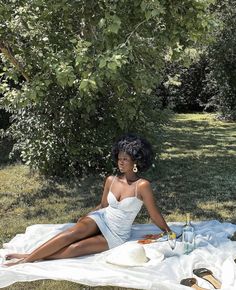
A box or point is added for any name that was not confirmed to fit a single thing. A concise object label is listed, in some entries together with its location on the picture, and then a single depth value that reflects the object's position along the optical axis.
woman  4.64
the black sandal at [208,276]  4.01
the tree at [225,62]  15.86
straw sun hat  4.34
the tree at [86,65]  4.95
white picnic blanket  4.09
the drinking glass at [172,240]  4.64
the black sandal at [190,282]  3.99
